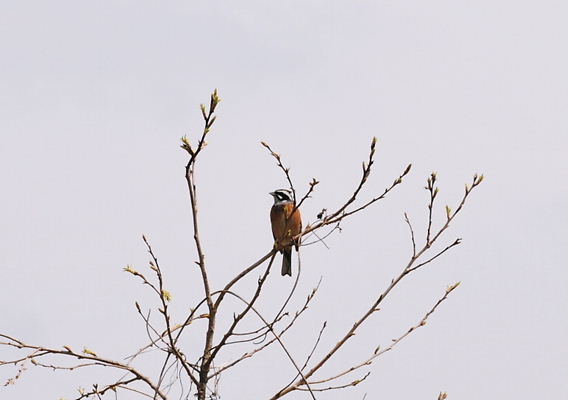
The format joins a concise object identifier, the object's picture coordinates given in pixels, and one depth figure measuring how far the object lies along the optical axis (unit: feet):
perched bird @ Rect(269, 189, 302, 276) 63.36
